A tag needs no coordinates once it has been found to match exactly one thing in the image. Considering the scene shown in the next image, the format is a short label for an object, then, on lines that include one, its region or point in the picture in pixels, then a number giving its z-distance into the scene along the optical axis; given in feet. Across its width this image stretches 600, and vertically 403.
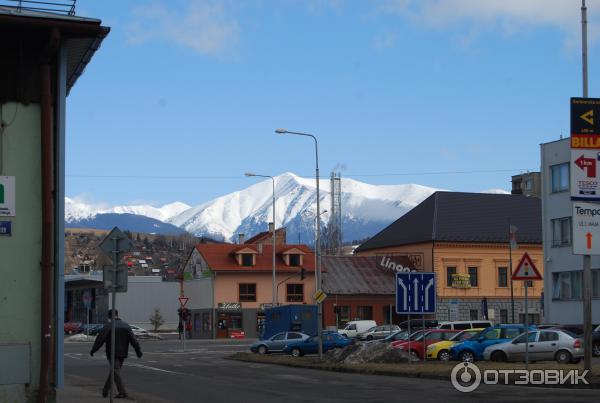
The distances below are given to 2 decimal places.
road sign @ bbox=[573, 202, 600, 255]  83.05
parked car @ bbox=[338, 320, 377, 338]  232.53
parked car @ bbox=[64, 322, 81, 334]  315.10
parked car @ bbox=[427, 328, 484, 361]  129.59
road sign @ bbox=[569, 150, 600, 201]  81.97
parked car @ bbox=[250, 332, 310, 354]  161.89
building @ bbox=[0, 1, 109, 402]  58.80
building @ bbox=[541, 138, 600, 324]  191.21
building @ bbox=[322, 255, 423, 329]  275.80
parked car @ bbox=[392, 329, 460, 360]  131.95
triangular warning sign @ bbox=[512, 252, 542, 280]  87.25
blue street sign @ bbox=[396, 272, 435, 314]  106.83
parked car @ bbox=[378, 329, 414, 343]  147.83
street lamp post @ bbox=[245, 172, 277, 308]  246.25
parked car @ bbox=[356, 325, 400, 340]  212.84
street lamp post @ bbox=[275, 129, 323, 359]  140.75
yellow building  278.46
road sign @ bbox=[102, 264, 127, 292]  66.13
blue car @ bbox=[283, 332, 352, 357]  159.12
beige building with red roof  278.26
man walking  72.38
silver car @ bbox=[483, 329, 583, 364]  111.86
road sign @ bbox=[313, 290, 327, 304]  128.16
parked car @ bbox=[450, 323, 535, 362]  121.19
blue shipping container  201.87
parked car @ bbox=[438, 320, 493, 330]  177.68
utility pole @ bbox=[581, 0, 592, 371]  82.38
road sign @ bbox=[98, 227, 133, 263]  66.23
